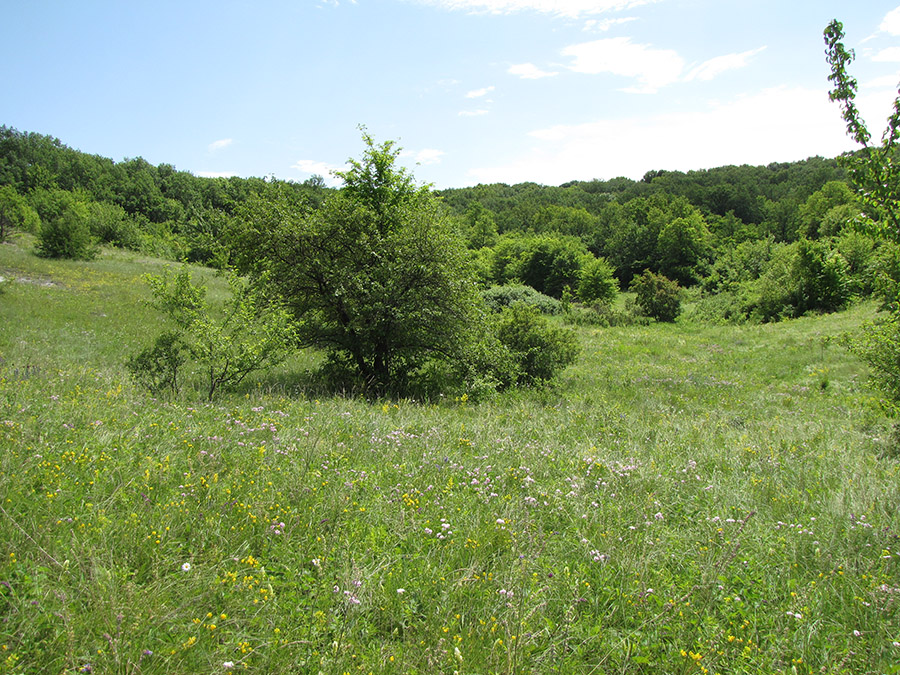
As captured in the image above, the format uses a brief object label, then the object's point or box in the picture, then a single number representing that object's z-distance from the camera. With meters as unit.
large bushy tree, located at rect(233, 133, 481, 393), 12.30
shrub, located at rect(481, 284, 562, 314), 48.09
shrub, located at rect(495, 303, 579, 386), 15.44
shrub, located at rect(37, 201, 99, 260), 37.34
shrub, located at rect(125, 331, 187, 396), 9.17
